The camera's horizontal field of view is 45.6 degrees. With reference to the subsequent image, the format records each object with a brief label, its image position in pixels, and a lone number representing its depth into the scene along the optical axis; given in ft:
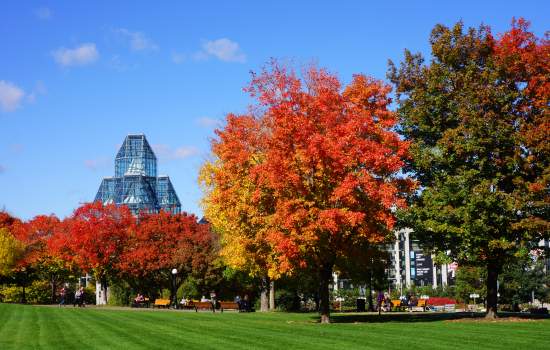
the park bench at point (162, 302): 187.52
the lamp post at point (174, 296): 187.11
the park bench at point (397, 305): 184.29
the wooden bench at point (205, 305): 179.32
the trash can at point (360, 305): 169.58
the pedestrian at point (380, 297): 146.05
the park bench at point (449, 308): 194.50
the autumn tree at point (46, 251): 225.15
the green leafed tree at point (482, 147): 98.84
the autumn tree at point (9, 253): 207.82
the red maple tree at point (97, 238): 208.44
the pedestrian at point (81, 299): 172.13
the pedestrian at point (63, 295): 171.73
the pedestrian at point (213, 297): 155.63
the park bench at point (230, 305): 168.79
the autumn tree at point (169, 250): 195.83
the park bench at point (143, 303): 199.41
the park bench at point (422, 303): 174.48
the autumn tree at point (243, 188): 110.22
